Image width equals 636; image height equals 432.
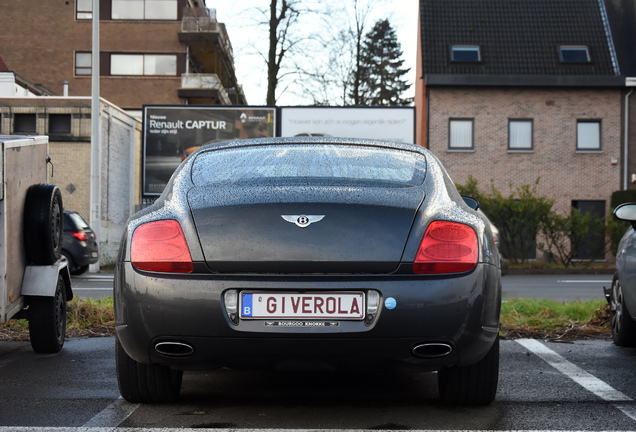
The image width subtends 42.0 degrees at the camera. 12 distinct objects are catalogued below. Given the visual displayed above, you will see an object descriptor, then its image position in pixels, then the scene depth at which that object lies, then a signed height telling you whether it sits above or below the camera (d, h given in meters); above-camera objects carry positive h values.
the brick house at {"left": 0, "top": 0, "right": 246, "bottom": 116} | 43.75 +8.88
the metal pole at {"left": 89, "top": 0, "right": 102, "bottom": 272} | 21.06 +1.65
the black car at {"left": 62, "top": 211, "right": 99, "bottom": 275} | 18.03 -0.66
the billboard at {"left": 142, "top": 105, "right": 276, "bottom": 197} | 28.59 +2.87
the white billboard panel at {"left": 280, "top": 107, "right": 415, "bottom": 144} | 28.25 +3.23
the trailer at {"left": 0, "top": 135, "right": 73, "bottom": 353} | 5.45 -0.22
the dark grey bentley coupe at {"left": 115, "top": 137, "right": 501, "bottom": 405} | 3.71 -0.30
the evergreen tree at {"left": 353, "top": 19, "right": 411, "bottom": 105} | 61.68 +11.24
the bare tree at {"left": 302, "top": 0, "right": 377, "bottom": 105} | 43.28 +8.14
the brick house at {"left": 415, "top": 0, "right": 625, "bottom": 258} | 32.50 +3.63
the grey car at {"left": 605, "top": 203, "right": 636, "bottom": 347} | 5.84 -0.55
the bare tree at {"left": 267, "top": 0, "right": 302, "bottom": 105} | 31.55 +6.85
